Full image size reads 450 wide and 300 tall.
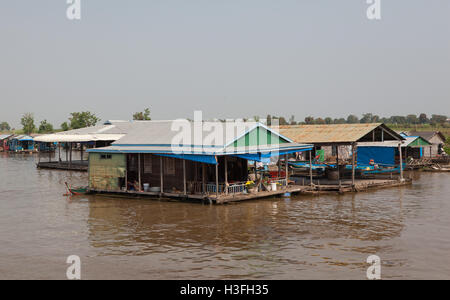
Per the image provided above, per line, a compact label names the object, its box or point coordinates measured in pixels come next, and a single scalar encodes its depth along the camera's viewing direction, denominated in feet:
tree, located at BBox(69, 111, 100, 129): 373.40
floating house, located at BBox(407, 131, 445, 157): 177.68
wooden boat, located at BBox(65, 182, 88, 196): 98.48
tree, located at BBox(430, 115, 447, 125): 574.56
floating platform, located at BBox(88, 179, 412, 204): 82.17
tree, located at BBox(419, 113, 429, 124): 585.83
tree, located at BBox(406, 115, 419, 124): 583.62
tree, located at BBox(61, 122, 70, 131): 391.42
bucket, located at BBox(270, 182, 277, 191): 90.65
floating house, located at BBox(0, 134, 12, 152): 301.84
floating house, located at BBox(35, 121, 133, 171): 149.07
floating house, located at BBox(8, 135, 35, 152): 290.35
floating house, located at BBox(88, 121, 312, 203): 83.35
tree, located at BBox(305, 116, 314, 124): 439.88
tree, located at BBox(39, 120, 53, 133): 446.19
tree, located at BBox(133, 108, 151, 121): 327.47
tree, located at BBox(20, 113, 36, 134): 455.22
